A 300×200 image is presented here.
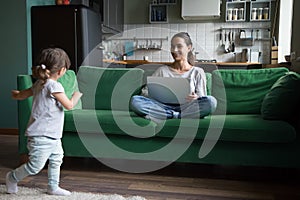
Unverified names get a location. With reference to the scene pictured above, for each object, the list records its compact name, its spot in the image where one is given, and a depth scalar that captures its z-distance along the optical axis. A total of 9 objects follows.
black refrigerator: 3.92
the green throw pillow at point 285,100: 2.34
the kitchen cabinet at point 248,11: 5.63
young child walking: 1.90
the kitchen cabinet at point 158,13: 6.04
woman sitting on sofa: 2.43
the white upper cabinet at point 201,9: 5.53
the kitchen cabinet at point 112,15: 5.22
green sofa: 2.25
